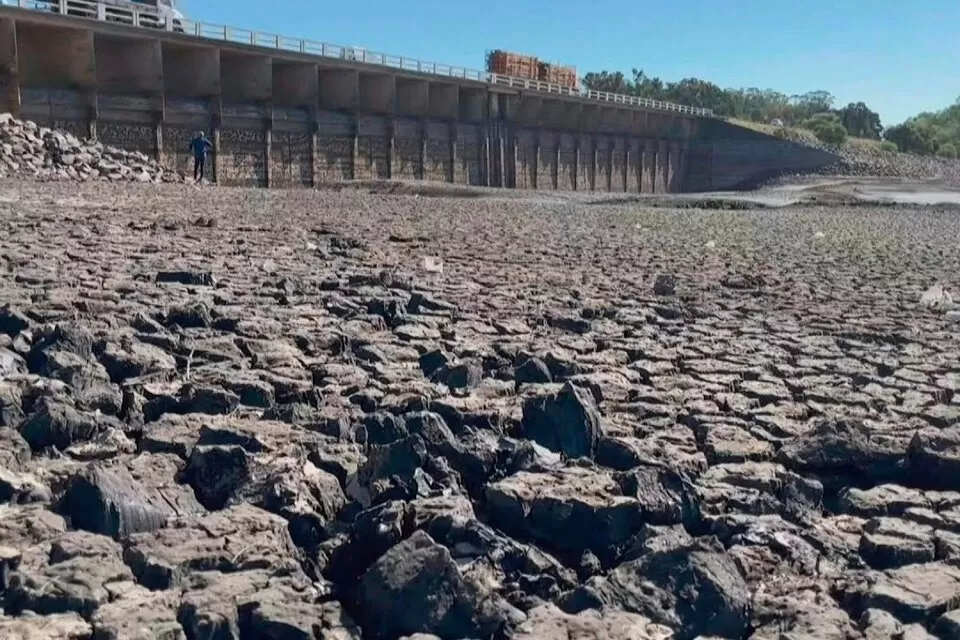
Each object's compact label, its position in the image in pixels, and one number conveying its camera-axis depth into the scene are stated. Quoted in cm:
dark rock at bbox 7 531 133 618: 199
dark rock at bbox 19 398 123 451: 294
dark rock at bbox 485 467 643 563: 245
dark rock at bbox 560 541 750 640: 205
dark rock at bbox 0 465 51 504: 251
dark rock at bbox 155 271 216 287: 611
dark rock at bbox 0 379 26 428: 304
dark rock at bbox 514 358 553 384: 411
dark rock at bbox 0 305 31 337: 416
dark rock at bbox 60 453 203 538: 237
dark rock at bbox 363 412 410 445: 306
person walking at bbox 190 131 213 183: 2378
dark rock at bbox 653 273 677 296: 705
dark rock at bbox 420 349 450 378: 421
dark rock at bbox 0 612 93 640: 188
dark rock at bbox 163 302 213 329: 476
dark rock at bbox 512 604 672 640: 195
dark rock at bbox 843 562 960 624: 212
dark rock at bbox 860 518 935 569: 242
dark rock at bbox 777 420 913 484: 310
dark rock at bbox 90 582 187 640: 188
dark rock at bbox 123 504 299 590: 215
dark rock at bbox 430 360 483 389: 395
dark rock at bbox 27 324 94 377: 364
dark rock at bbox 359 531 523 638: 200
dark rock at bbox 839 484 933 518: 278
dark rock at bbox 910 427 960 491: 301
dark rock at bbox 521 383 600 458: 314
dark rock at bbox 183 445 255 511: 265
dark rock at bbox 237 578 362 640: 193
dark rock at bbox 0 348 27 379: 356
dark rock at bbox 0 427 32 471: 272
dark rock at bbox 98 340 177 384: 376
